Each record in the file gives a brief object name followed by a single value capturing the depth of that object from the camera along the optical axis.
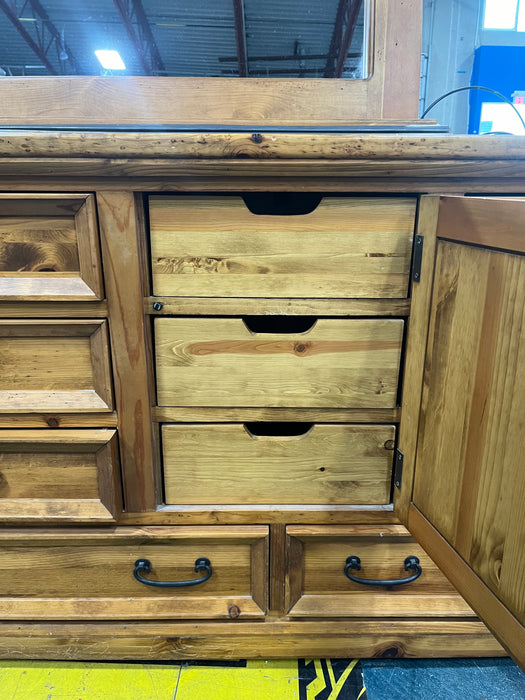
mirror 0.89
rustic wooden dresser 0.56
